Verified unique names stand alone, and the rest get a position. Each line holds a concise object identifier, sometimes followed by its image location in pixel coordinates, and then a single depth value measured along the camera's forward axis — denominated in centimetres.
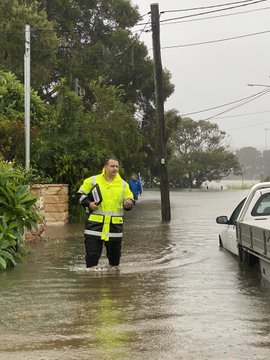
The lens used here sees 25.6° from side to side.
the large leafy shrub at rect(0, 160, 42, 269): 847
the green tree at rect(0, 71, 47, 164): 1530
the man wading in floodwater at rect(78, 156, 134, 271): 815
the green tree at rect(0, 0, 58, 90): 2564
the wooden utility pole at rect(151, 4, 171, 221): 1772
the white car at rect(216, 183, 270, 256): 894
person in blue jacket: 2133
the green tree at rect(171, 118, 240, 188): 6444
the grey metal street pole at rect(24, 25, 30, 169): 1380
